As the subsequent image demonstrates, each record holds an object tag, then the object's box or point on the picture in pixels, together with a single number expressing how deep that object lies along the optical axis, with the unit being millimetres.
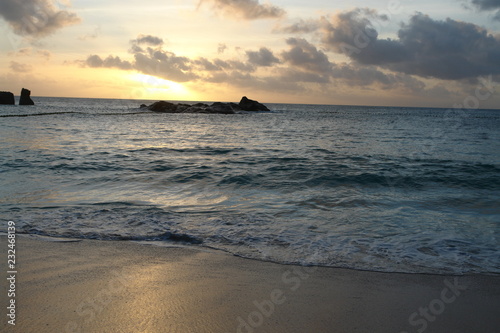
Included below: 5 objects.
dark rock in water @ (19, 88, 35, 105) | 76875
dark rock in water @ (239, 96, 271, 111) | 78438
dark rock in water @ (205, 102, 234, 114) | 67812
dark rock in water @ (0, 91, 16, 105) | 77619
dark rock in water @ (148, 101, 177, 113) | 70500
